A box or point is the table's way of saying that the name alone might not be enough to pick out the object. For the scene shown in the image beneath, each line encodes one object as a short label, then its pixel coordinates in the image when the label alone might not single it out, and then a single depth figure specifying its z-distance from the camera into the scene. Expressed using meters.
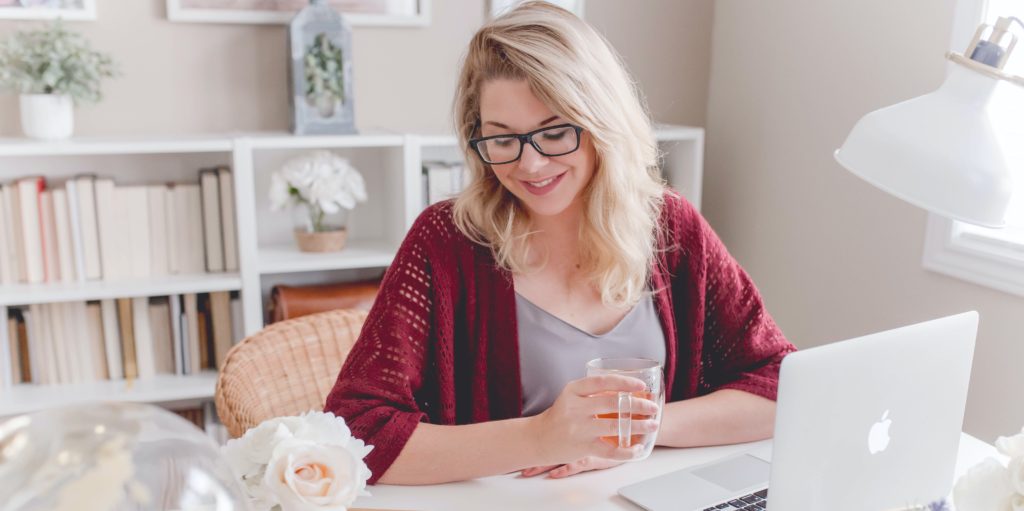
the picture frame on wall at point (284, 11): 2.52
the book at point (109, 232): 2.38
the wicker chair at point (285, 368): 1.71
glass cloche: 0.52
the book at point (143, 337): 2.50
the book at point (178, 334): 2.52
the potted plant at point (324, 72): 2.47
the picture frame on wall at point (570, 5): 2.79
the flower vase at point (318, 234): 2.58
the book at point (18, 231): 2.33
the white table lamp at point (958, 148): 0.81
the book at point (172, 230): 2.45
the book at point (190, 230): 2.46
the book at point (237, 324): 2.58
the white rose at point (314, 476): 0.82
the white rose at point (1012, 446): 0.84
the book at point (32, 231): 2.32
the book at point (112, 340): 2.47
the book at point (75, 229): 2.36
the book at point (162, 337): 2.54
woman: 1.35
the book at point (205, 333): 2.57
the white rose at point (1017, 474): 0.81
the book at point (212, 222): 2.47
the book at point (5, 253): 2.33
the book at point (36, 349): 2.42
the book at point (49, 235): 2.35
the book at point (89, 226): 2.37
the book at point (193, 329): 2.54
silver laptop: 0.91
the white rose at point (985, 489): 0.83
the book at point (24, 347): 2.43
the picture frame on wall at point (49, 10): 2.37
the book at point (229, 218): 2.48
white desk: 1.17
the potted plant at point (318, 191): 2.50
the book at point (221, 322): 2.56
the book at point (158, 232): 2.43
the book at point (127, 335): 2.49
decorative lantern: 2.46
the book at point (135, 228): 2.40
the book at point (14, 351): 2.42
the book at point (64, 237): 2.35
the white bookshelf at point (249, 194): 2.32
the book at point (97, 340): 2.47
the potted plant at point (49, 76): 2.27
